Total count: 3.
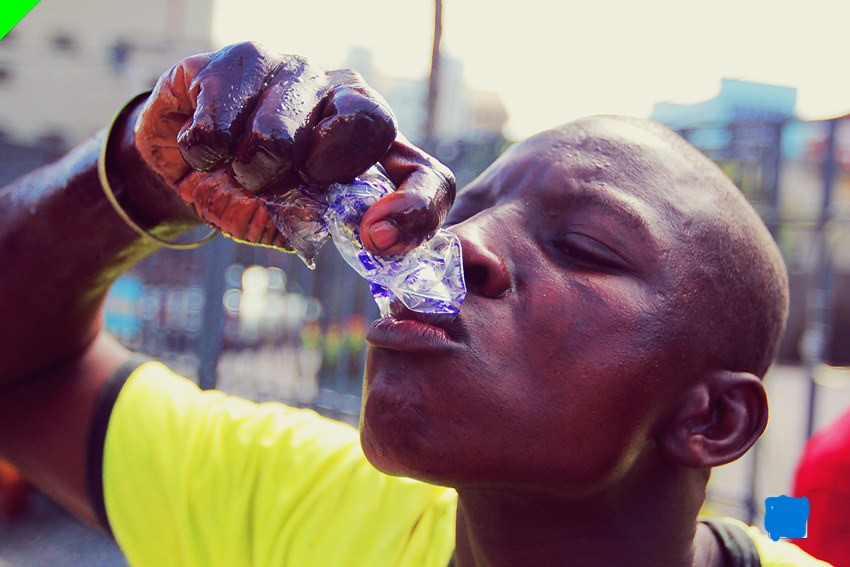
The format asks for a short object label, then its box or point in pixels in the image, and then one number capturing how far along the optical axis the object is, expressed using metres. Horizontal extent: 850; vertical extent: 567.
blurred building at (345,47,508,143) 10.13
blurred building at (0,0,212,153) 23.48
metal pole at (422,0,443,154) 4.28
